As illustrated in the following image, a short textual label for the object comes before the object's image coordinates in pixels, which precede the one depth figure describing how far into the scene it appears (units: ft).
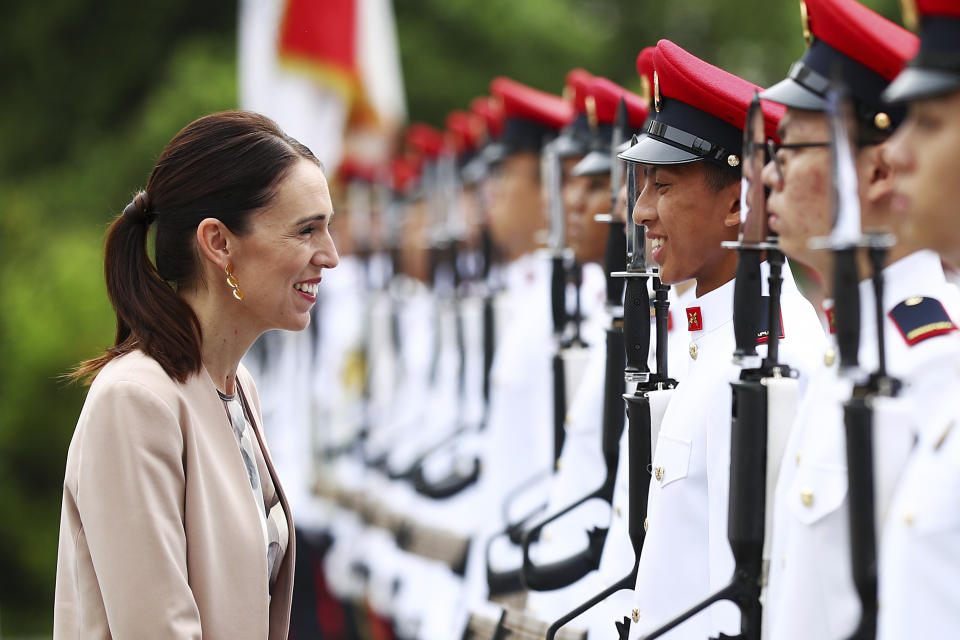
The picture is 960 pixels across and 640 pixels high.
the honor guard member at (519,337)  34.68
